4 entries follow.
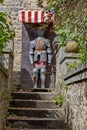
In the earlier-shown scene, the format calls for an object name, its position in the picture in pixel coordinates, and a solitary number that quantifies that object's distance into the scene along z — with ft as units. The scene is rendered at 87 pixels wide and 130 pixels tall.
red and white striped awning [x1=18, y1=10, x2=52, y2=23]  36.60
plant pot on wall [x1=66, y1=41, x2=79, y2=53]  23.91
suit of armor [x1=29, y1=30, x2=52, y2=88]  33.96
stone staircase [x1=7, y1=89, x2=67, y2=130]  22.57
